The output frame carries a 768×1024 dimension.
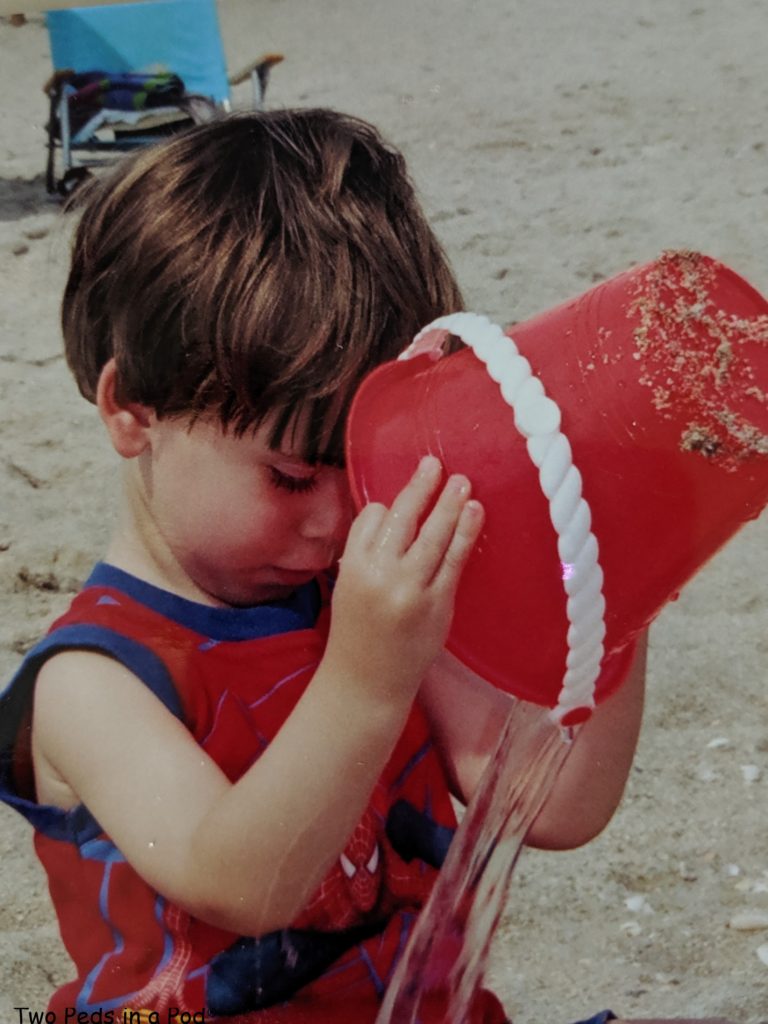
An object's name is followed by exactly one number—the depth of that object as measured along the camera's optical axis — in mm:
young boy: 1199
